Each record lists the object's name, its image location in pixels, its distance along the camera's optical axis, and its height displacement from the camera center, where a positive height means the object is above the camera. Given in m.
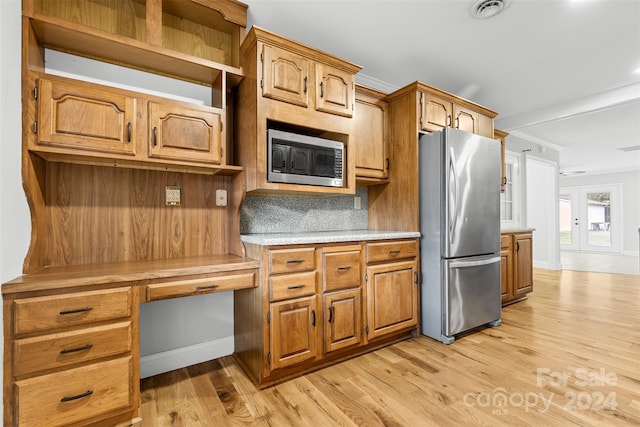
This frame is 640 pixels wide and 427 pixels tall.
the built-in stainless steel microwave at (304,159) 2.07 +0.40
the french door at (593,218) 8.63 -0.20
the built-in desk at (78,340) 1.28 -0.58
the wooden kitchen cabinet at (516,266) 3.49 -0.66
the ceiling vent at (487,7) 2.09 +1.47
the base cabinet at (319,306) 1.87 -0.66
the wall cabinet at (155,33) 1.65 +1.20
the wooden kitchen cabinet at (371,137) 2.71 +0.71
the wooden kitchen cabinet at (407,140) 2.68 +0.68
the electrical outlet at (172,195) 2.07 +0.13
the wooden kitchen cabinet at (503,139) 3.97 +0.99
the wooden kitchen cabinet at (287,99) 1.99 +0.82
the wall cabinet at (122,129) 1.52 +0.48
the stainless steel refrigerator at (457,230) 2.51 -0.15
